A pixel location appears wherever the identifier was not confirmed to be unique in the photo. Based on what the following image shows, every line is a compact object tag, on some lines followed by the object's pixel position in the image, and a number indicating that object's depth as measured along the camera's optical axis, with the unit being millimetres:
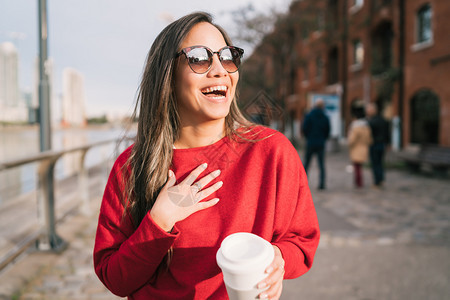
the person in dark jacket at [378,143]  8492
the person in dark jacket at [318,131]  8414
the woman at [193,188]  1235
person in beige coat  8312
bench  9945
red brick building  14930
